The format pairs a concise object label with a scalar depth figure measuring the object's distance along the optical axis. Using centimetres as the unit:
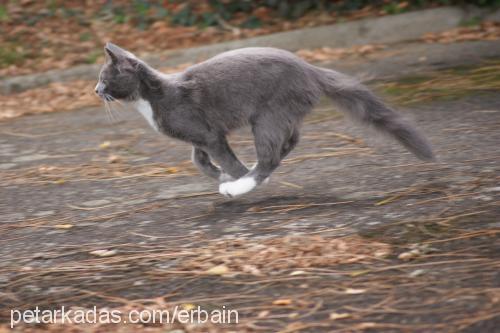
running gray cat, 937
